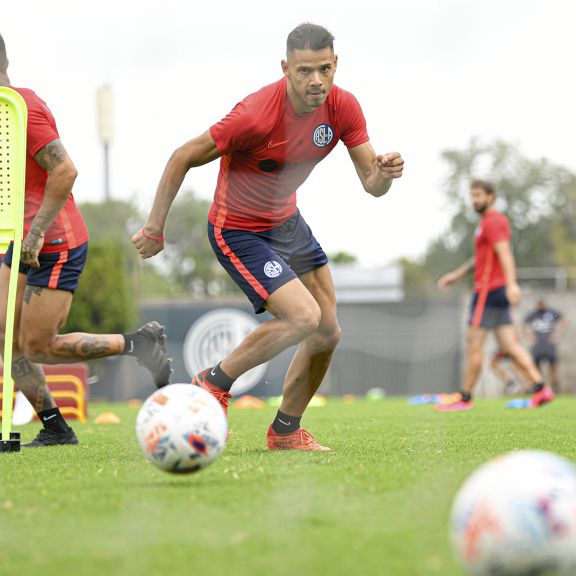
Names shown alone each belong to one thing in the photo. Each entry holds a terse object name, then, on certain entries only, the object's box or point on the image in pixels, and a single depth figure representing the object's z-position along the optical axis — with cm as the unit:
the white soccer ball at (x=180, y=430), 835
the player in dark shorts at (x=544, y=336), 4037
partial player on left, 1198
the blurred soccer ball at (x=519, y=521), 482
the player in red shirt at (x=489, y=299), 2194
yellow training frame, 1141
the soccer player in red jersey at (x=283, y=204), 1090
